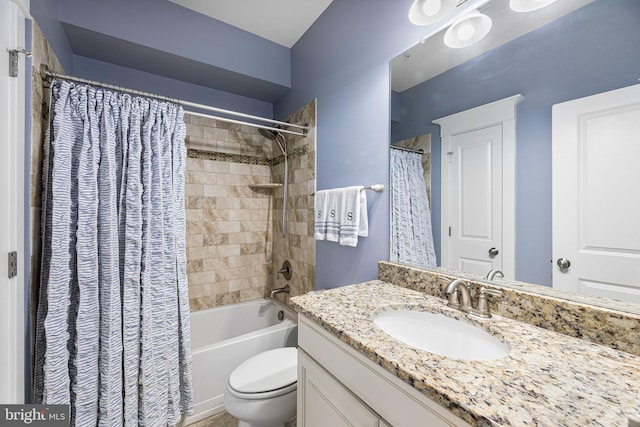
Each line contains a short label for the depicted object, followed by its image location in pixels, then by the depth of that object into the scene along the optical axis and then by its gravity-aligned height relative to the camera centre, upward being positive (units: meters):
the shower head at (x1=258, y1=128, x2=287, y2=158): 2.34 +0.72
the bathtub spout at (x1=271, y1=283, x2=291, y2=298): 2.26 -0.66
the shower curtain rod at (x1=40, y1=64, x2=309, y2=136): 1.20 +0.66
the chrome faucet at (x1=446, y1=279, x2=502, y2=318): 0.91 -0.31
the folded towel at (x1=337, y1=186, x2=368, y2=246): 1.46 +0.00
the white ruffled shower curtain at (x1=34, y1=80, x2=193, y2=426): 1.19 -0.24
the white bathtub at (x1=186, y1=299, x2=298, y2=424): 1.64 -0.93
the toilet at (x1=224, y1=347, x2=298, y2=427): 1.22 -0.86
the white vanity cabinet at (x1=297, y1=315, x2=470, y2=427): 0.58 -0.49
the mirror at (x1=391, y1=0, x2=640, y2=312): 0.73 +0.46
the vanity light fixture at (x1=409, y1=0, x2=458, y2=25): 1.04 +0.83
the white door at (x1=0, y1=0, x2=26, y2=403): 0.92 +0.05
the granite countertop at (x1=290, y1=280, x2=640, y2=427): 0.45 -0.35
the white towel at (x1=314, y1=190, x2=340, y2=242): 1.61 -0.01
